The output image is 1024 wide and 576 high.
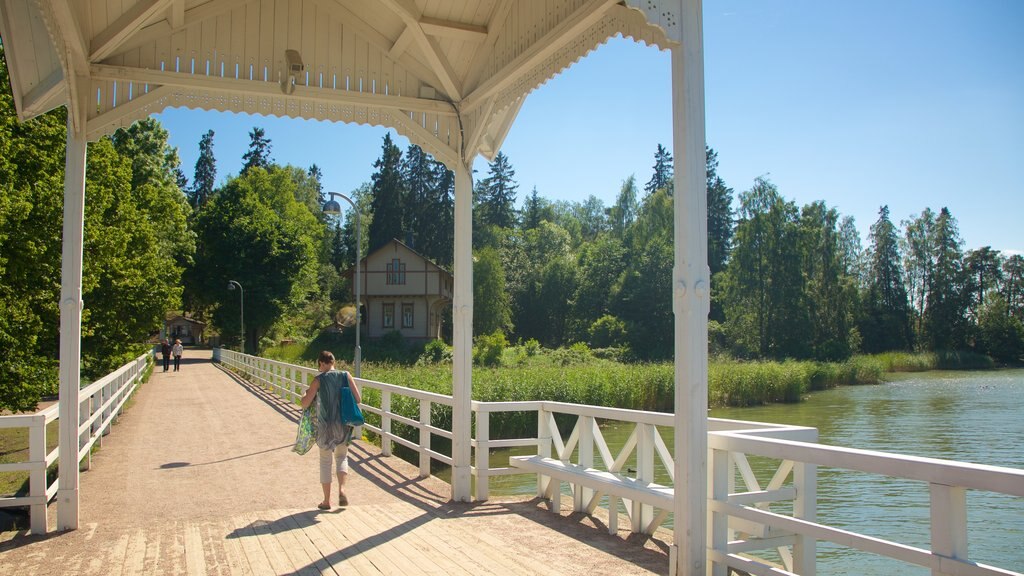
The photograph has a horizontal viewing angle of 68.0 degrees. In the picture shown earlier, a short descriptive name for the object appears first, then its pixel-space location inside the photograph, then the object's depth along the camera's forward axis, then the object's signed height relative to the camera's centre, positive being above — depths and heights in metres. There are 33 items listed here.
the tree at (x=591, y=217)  98.12 +13.14
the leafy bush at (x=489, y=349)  45.16 -1.94
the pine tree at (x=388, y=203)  72.06 +11.07
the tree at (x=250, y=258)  50.59 +4.16
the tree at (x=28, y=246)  14.02 +1.44
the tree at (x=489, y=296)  55.50 +1.64
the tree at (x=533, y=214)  91.81 +12.56
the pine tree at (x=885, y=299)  60.38 +1.35
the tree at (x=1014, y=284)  62.56 +2.56
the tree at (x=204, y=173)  86.31 +16.78
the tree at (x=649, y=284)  57.94 +2.61
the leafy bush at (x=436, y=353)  44.47 -2.06
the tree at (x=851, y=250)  66.94 +5.94
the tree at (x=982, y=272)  63.06 +3.58
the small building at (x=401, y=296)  49.09 +1.46
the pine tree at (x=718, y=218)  76.25 +10.12
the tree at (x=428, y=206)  71.56 +10.84
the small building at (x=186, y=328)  78.75 -0.89
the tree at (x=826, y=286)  55.97 +2.28
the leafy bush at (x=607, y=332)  58.12 -1.16
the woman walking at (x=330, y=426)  7.59 -1.07
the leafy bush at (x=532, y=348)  51.42 -2.08
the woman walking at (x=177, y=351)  37.53 -1.56
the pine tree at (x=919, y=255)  64.31 +5.20
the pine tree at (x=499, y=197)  86.94 +14.18
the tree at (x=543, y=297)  66.75 +1.82
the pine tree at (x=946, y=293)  59.25 +1.78
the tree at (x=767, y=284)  56.94 +2.52
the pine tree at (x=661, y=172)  82.38 +15.76
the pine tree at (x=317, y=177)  91.76 +18.35
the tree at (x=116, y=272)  20.19 +1.50
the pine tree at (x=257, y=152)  81.94 +18.12
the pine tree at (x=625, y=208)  80.69 +11.77
